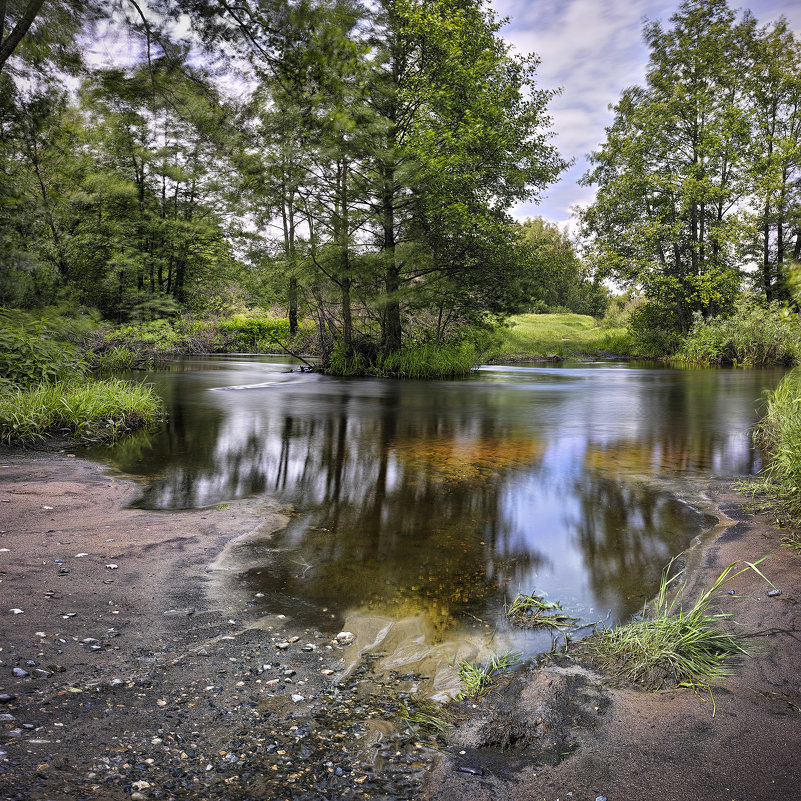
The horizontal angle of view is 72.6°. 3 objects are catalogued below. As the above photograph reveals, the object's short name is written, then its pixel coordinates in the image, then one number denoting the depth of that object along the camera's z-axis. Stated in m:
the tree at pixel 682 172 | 27.23
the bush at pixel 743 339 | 23.88
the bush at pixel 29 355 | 7.77
